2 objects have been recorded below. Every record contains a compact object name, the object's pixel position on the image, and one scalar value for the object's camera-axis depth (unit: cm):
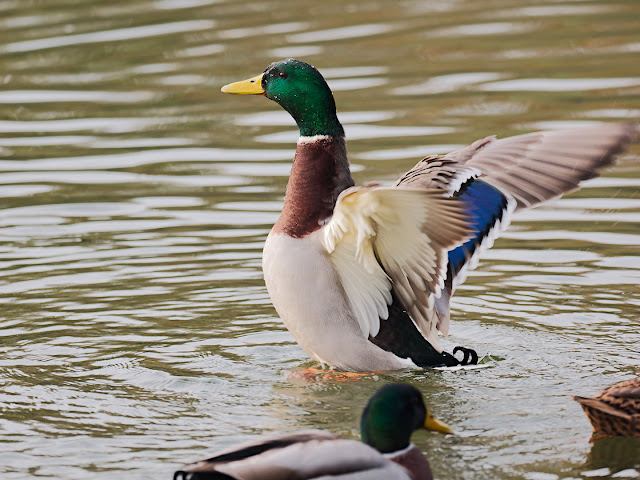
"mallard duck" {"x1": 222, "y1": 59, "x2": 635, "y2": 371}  1289
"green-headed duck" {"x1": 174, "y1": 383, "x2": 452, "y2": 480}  935
